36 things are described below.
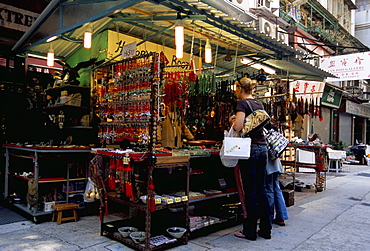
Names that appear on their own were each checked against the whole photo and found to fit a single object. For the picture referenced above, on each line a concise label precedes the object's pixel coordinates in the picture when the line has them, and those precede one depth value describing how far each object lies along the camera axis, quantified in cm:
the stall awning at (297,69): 786
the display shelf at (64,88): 666
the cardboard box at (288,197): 647
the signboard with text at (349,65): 1117
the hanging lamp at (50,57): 650
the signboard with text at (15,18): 654
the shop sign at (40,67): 742
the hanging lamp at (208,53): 606
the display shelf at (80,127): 656
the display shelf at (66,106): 644
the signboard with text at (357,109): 2168
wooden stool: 514
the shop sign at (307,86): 1194
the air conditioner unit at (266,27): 767
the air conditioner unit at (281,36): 1104
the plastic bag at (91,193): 520
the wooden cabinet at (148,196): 398
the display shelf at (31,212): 517
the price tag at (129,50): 496
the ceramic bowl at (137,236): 406
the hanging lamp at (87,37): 555
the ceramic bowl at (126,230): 427
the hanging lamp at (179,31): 480
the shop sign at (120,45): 649
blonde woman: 448
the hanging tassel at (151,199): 391
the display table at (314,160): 854
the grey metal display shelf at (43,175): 532
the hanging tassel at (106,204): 467
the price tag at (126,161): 400
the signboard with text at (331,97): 1703
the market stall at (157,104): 429
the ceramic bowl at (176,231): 421
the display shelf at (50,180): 541
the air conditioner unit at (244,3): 1195
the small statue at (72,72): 670
